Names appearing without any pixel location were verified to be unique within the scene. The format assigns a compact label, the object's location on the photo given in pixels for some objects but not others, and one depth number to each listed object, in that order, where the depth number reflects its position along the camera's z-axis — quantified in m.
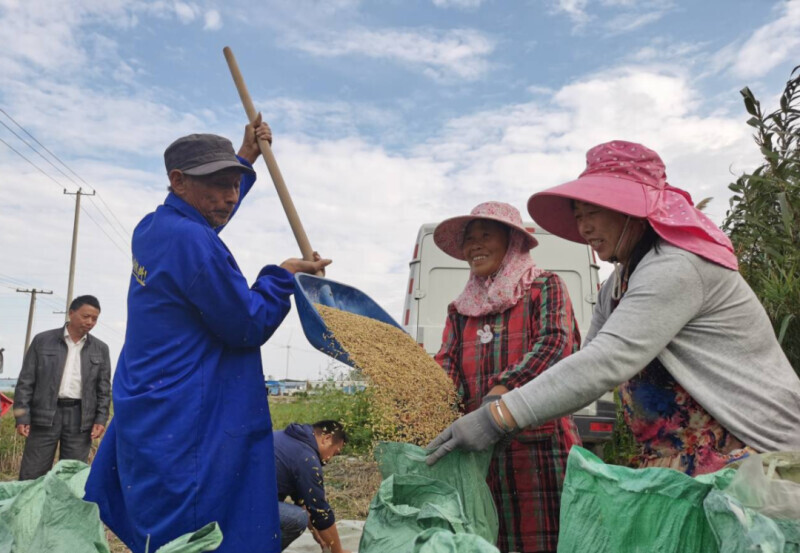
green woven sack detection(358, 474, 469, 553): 1.54
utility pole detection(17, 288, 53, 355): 29.49
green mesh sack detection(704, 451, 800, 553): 1.17
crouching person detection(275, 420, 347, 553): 3.21
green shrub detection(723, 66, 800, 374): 3.71
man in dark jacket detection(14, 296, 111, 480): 5.04
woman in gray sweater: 1.50
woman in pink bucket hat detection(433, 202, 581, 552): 2.13
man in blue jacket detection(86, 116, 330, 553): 1.68
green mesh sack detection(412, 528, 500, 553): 1.36
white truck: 5.70
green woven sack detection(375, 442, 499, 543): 1.82
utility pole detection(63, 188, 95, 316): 23.22
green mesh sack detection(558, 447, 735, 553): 1.31
